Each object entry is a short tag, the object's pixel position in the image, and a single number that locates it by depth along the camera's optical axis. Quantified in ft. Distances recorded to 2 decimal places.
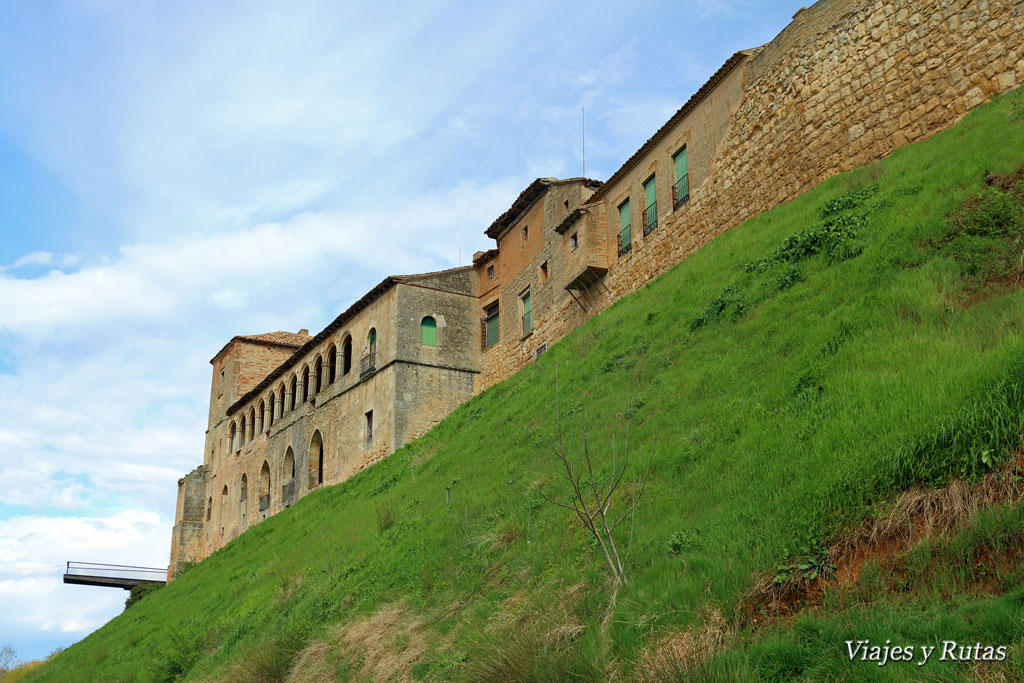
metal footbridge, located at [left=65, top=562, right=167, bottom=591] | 152.56
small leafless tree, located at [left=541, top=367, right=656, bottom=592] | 28.04
